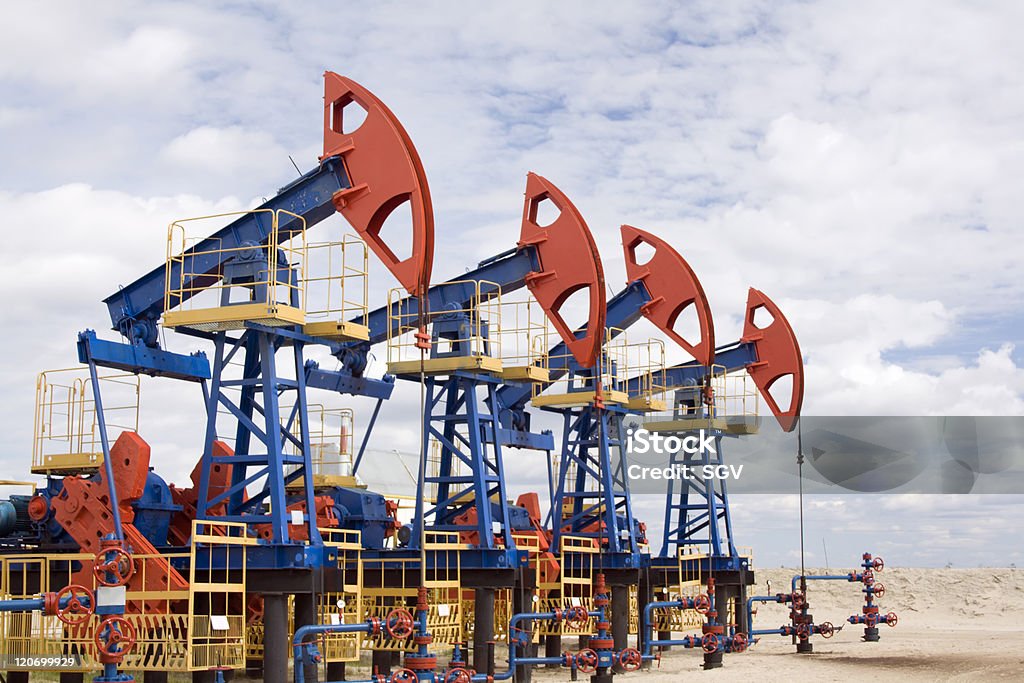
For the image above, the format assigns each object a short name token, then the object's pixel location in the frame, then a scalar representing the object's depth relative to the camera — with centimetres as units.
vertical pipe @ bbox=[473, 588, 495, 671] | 1602
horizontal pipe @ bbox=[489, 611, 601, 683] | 1605
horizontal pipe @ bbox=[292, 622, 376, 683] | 1245
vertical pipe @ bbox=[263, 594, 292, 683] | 1262
